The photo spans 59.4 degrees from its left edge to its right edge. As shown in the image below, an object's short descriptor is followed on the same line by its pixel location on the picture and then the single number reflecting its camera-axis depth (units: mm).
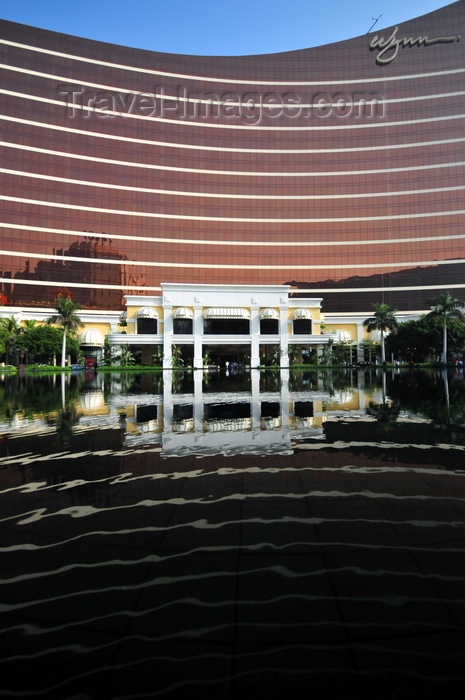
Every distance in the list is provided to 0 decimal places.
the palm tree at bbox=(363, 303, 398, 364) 64750
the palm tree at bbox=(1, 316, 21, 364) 60988
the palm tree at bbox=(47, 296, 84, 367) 60344
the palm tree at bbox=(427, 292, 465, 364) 59875
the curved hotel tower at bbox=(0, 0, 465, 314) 79938
